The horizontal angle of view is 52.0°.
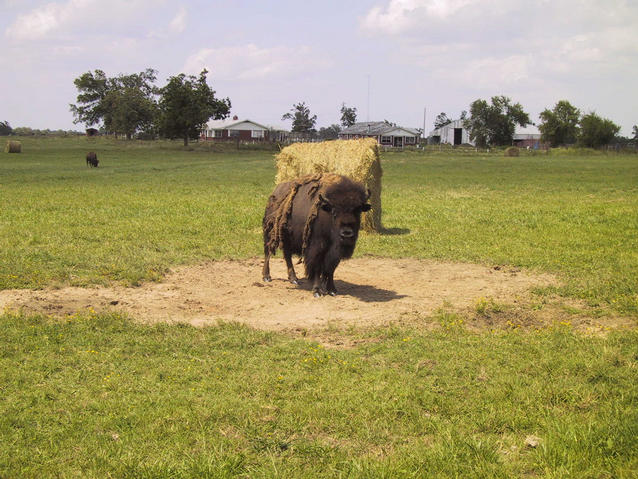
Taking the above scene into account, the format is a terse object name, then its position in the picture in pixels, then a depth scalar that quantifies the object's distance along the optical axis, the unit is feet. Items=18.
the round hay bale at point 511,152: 239.09
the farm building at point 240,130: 392.27
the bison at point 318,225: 32.15
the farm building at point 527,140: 391.24
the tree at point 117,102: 337.31
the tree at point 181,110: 256.52
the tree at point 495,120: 347.77
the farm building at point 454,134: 413.59
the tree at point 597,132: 298.97
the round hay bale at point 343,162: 54.85
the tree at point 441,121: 515.91
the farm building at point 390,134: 392.27
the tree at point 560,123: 334.65
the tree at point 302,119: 467.11
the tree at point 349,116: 499.10
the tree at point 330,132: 433.44
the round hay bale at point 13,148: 183.93
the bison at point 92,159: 139.64
